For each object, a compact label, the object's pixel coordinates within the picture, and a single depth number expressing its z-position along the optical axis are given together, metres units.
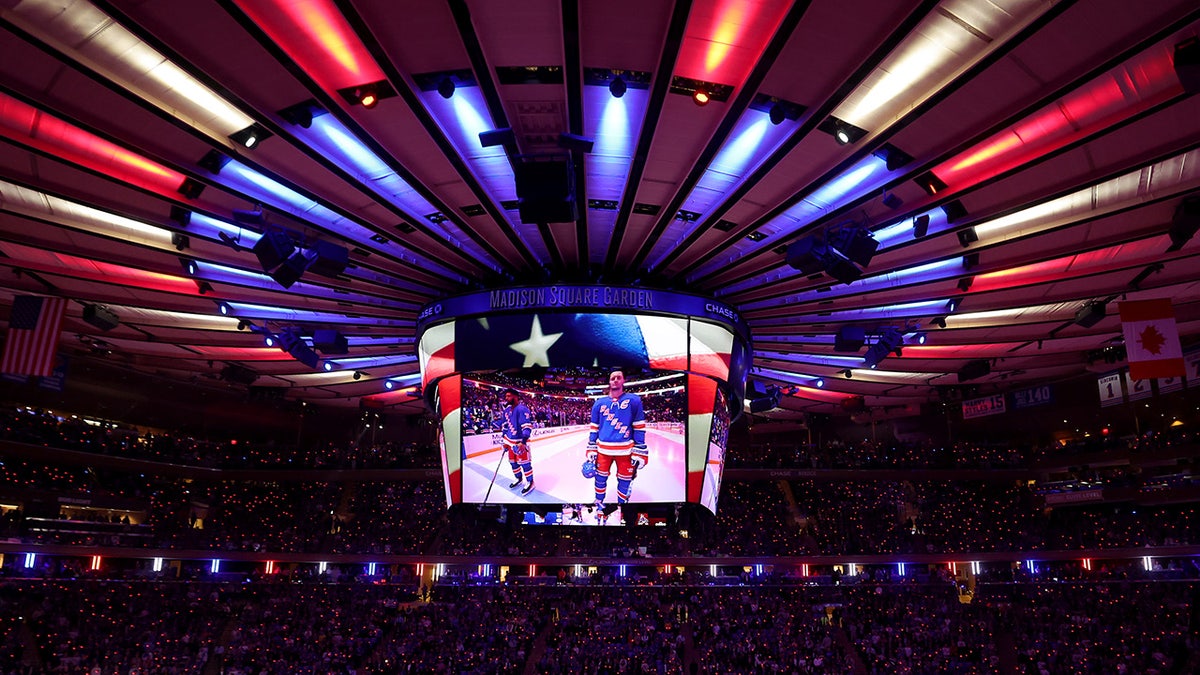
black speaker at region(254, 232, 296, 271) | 15.91
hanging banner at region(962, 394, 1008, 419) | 37.62
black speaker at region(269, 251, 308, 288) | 16.09
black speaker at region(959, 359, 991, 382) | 28.22
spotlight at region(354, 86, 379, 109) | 12.41
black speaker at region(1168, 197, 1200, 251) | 15.12
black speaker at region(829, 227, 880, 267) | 15.83
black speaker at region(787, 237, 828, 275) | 15.97
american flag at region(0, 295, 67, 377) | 21.36
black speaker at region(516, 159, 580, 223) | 14.12
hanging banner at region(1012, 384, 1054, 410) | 36.69
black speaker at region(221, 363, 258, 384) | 30.28
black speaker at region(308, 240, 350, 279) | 16.56
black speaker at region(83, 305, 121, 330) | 23.06
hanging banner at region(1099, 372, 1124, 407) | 35.38
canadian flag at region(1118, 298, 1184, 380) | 19.31
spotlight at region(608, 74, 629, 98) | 12.12
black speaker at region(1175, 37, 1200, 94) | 10.49
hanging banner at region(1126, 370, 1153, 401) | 36.34
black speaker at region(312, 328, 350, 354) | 22.84
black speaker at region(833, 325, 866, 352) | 22.19
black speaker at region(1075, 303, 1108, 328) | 21.81
